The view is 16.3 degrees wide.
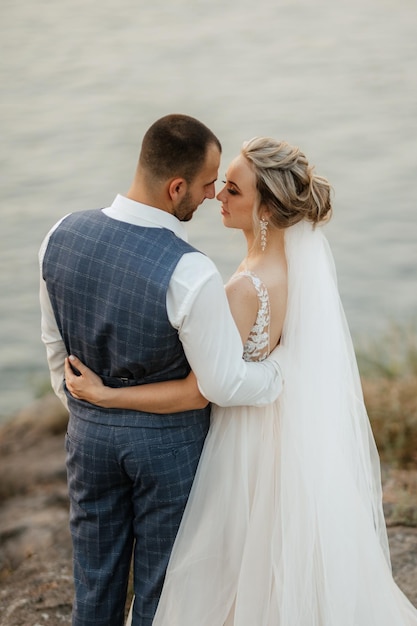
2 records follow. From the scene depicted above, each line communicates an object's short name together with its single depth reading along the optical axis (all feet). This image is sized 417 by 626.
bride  10.62
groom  9.64
